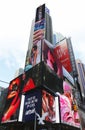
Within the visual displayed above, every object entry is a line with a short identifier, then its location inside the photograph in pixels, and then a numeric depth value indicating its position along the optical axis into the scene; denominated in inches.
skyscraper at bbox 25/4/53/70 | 2067.4
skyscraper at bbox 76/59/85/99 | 3688.5
